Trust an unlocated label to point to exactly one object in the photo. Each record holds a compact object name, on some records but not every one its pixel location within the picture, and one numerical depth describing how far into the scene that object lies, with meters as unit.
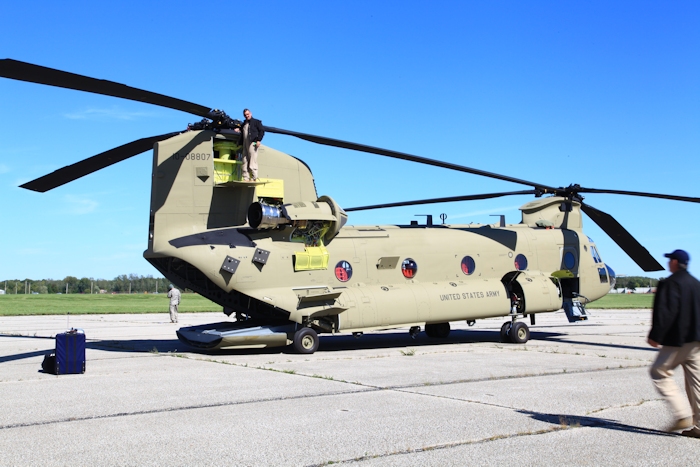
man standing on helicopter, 13.68
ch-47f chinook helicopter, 13.98
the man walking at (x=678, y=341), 6.36
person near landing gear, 26.31
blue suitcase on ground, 10.84
